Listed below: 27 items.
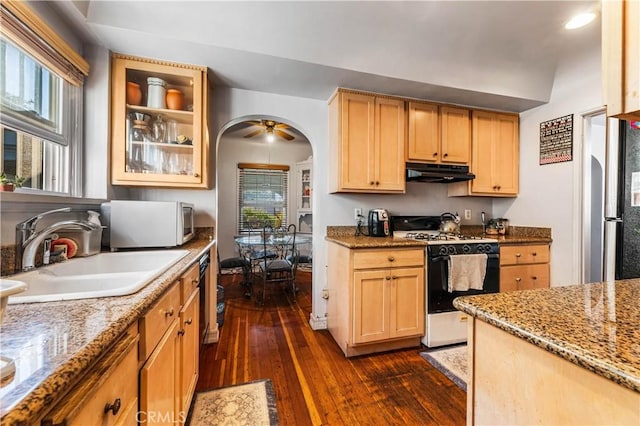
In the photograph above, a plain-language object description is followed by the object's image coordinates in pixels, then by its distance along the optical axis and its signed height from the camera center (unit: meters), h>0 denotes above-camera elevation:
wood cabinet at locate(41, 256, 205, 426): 0.55 -0.47
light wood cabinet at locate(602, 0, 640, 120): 0.53 +0.32
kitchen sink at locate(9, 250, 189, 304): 0.85 -0.28
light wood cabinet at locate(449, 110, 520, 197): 2.76 +0.62
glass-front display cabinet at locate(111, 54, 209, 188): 1.88 +0.66
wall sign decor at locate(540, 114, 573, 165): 2.46 +0.72
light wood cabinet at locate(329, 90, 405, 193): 2.37 +0.64
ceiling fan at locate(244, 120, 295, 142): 3.72 +1.30
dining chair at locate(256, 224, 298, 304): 3.40 -0.65
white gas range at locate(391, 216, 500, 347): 2.23 -0.60
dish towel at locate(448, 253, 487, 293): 2.25 -0.49
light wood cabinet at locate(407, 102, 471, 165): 2.56 +0.79
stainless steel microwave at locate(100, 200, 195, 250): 1.74 -0.08
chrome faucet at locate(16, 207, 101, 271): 1.12 -0.12
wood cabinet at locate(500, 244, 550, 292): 2.44 -0.49
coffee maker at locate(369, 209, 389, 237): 2.50 -0.09
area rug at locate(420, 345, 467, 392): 1.85 -1.13
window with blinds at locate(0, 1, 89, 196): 1.22 +0.58
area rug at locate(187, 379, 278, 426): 1.49 -1.15
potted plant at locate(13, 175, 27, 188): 1.22 +0.14
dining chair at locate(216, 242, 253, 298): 3.63 -0.75
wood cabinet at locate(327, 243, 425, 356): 2.09 -0.69
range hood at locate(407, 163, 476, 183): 2.52 +0.40
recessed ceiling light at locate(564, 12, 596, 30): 1.76 +1.31
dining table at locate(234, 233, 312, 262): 3.64 -0.44
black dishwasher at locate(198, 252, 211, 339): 1.95 -0.66
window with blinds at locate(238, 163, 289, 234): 4.97 +0.32
